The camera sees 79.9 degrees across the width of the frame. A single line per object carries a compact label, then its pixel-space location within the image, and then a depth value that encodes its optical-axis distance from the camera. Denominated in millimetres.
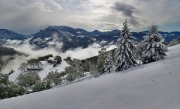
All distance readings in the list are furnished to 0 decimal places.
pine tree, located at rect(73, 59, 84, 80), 51758
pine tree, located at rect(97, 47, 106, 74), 39233
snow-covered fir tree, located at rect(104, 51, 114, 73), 34867
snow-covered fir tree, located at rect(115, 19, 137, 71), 22683
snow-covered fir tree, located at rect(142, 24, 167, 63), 22055
